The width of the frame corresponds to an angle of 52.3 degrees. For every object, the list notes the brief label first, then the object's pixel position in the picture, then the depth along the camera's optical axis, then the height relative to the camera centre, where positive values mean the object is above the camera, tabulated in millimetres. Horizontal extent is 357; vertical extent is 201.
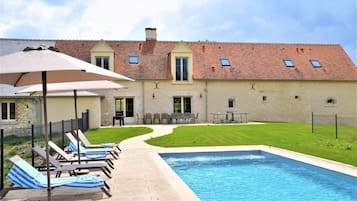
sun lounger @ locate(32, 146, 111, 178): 7598 -1227
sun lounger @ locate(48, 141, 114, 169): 9540 -1344
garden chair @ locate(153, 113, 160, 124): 28719 -834
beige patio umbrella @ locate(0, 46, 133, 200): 5023 +660
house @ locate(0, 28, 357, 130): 29250 +2199
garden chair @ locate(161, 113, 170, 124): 28422 -837
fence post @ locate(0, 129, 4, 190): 7434 -1086
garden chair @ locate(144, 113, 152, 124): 28672 -821
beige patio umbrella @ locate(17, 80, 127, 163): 9461 +623
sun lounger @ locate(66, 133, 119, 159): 10977 -1281
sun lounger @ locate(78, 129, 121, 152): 12367 -1247
